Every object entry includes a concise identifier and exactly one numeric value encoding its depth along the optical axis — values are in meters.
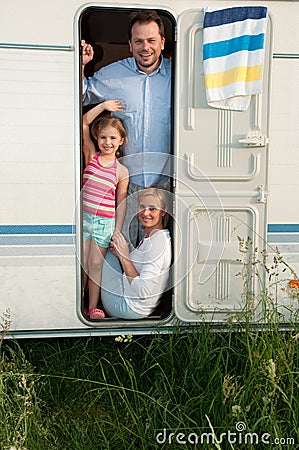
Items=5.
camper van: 3.58
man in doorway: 3.88
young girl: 3.88
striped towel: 3.64
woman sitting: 3.85
